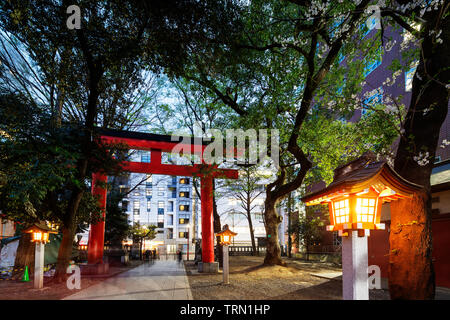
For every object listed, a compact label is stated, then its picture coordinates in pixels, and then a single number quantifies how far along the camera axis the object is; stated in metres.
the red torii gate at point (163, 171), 14.18
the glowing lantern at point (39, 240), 10.70
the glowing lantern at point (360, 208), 4.04
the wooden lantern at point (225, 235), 13.15
